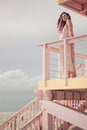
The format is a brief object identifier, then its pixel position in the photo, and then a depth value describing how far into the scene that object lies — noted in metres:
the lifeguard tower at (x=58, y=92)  7.44
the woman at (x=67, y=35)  7.88
